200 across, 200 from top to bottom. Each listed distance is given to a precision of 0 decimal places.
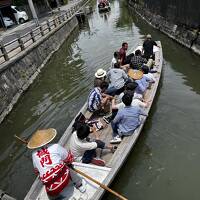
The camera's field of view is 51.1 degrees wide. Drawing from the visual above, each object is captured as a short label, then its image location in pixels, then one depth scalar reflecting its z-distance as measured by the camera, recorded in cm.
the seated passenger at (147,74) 739
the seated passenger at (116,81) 708
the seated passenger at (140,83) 668
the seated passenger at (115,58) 829
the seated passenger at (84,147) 439
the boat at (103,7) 3273
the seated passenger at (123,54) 897
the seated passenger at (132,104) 567
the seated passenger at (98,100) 628
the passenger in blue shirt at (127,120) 528
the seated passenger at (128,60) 900
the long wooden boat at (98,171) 428
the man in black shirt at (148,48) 932
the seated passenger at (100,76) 673
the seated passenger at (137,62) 803
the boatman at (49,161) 365
